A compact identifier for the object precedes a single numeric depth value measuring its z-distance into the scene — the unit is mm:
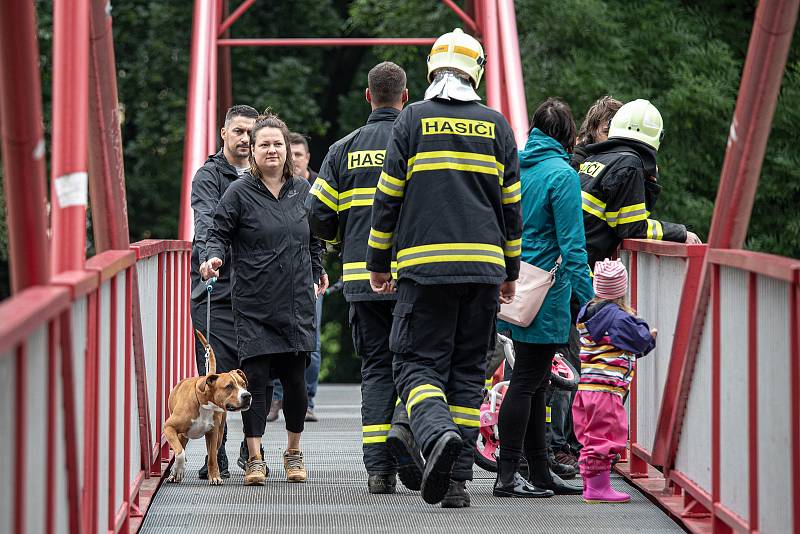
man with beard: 13992
